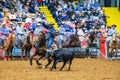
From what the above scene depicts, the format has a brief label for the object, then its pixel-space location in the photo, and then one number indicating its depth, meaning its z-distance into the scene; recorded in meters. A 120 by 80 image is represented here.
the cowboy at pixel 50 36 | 25.95
